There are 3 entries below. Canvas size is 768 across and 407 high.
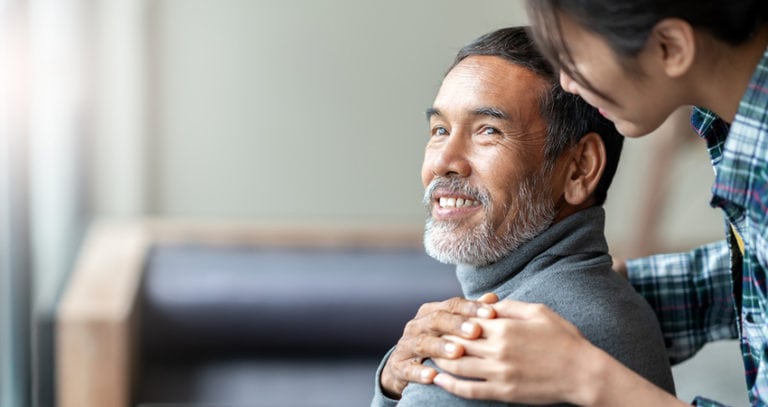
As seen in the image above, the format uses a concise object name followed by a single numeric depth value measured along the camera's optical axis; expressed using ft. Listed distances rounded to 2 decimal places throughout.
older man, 5.20
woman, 4.53
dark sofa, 9.15
